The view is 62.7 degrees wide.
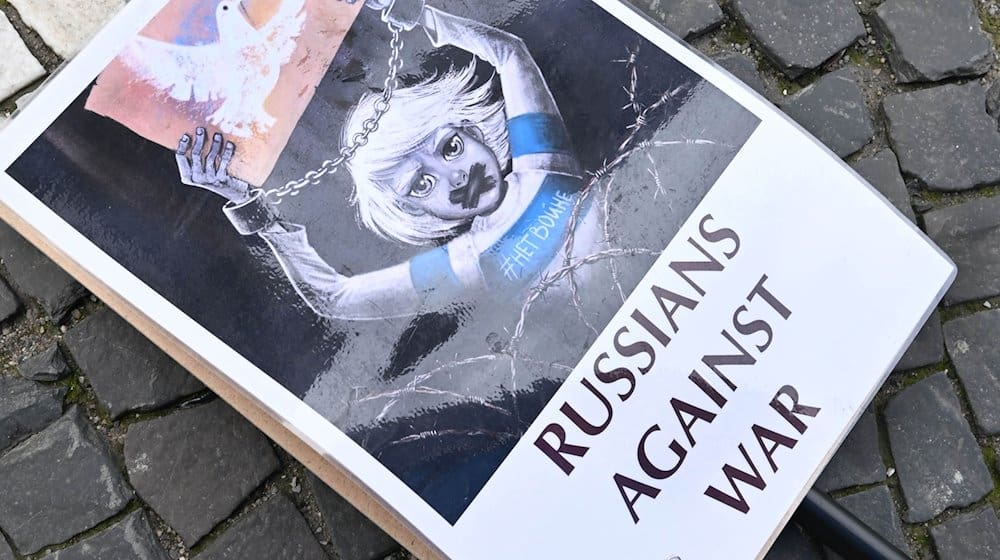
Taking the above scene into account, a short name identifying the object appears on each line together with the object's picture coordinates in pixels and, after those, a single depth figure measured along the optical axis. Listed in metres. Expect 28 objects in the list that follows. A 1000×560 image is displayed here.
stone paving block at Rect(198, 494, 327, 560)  0.98
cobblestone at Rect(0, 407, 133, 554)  0.97
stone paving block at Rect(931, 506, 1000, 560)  1.00
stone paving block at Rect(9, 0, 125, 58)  1.06
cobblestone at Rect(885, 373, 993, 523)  1.01
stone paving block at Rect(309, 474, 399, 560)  0.98
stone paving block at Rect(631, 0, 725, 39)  1.10
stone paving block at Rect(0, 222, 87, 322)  1.01
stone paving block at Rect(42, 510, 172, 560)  0.97
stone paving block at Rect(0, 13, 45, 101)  1.04
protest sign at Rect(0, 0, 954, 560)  0.85
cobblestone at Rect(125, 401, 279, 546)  0.98
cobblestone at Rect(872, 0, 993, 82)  1.10
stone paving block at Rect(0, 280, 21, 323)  1.01
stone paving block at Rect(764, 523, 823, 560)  0.99
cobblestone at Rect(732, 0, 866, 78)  1.10
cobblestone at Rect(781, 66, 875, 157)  1.09
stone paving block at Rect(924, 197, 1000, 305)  1.06
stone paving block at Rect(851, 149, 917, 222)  1.08
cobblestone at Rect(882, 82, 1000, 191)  1.08
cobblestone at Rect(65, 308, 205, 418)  1.00
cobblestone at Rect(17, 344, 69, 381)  1.00
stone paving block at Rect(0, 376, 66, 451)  0.99
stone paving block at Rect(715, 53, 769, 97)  1.09
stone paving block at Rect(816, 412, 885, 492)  1.01
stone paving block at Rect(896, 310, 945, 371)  1.04
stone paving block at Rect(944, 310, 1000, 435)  1.03
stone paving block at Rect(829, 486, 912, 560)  1.00
